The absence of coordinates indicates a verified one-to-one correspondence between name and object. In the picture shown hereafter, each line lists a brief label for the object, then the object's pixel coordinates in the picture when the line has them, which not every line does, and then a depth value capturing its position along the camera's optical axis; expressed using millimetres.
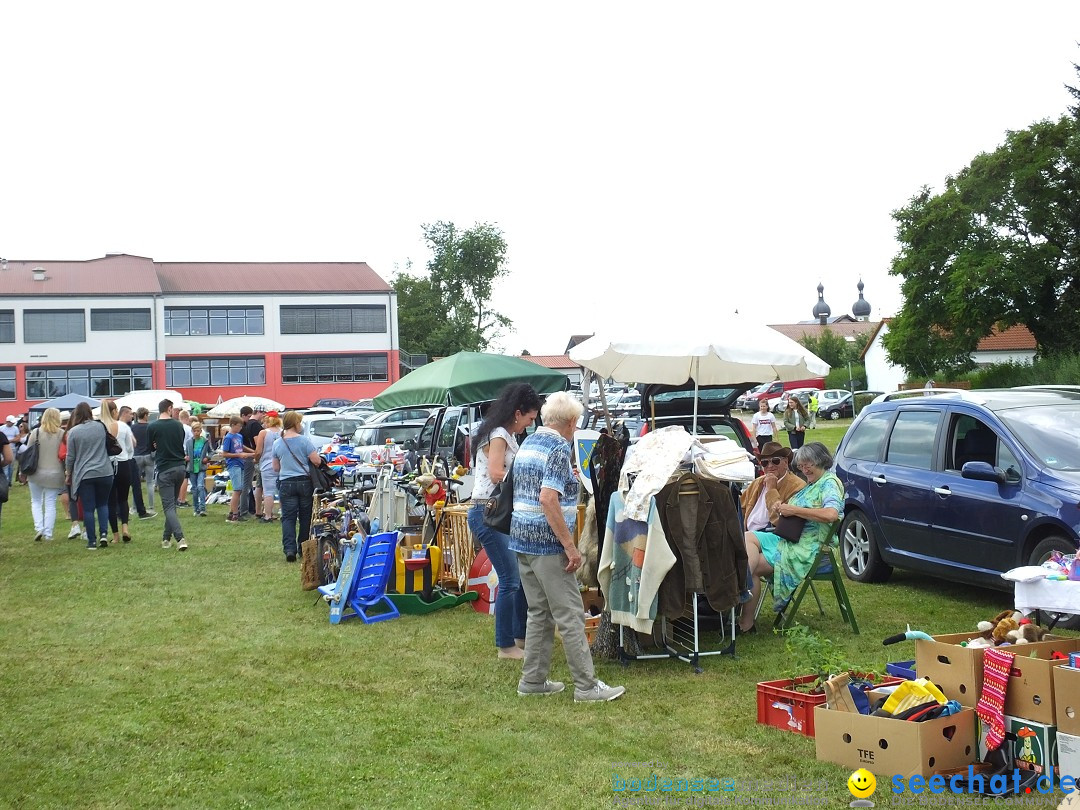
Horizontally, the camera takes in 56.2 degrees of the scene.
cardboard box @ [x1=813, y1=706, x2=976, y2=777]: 4227
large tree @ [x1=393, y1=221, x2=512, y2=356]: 70188
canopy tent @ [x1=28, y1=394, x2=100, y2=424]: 29772
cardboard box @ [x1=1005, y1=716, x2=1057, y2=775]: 4086
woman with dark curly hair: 6562
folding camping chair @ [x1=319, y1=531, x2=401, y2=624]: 8359
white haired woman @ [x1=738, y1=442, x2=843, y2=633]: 7316
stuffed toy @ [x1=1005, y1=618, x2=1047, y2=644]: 4590
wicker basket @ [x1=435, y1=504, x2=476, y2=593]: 8953
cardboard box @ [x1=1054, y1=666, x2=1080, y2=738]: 3936
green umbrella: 12070
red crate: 4945
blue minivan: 7305
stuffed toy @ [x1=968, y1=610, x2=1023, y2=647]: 4762
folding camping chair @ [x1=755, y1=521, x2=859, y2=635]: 7320
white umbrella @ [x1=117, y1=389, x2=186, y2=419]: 26812
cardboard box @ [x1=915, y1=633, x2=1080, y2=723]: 4098
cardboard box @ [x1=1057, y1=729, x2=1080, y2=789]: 3930
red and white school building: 57312
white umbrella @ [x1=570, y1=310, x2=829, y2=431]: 7547
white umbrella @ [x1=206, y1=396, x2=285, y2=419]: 28797
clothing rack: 6387
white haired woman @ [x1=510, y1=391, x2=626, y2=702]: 5680
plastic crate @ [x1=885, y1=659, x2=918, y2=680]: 5054
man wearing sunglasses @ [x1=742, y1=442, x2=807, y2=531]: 7762
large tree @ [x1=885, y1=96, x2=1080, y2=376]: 38656
